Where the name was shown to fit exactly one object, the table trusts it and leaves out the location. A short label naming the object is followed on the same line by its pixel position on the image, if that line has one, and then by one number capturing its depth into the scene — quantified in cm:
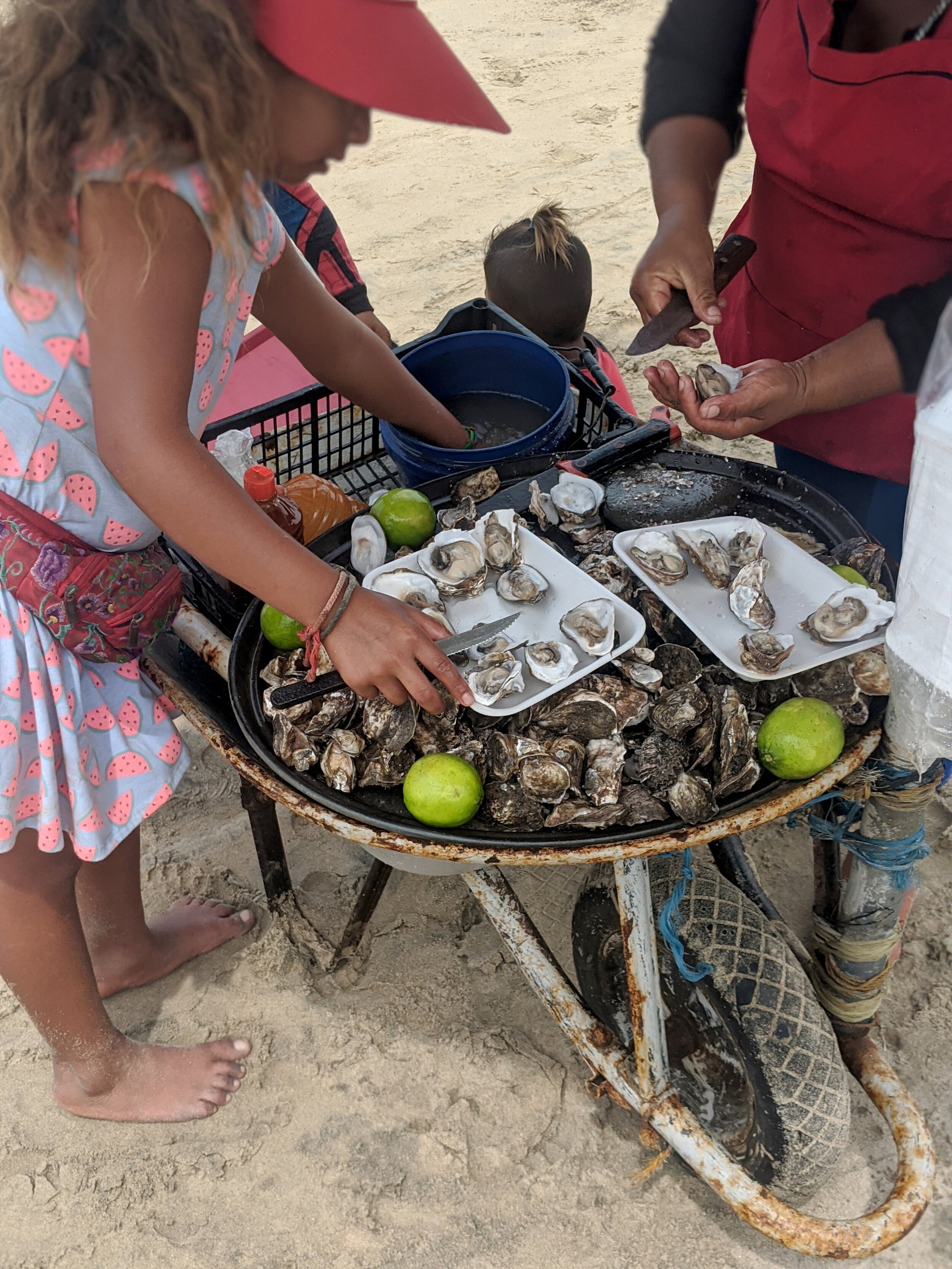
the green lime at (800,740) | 123
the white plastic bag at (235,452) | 180
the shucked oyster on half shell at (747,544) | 153
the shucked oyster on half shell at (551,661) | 136
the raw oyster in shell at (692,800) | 121
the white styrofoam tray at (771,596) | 140
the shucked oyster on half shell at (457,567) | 152
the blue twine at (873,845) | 162
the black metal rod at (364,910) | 203
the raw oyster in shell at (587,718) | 135
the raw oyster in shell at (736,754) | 127
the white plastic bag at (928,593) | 102
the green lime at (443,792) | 123
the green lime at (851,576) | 150
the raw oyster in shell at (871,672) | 136
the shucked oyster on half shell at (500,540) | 154
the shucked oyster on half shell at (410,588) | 147
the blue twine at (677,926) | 156
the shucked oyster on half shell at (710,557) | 150
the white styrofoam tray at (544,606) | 143
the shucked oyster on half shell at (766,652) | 134
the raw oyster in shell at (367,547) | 160
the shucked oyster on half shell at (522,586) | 150
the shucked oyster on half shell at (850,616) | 135
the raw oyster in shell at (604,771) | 127
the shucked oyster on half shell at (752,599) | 143
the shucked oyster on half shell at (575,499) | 165
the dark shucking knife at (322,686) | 134
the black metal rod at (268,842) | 206
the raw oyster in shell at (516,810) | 127
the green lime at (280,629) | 148
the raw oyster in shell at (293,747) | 133
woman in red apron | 158
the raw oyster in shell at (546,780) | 126
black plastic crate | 190
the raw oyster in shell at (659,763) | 127
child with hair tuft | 317
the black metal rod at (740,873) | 206
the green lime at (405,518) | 164
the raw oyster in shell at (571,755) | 129
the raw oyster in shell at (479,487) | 174
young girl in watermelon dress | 92
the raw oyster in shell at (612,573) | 153
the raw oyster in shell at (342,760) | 131
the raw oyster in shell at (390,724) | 134
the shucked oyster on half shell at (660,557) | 151
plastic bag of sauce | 185
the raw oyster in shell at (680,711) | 134
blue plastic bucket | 181
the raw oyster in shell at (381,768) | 132
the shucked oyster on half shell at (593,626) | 137
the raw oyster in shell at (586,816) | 124
